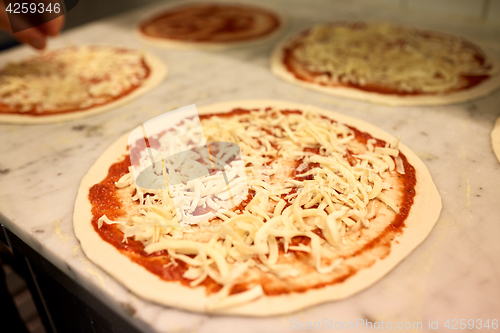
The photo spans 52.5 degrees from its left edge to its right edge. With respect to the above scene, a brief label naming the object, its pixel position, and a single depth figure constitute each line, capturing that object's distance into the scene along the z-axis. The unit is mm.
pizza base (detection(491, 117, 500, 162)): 506
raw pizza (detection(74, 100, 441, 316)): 384
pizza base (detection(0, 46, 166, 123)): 611
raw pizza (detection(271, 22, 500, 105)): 608
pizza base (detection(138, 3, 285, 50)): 795
